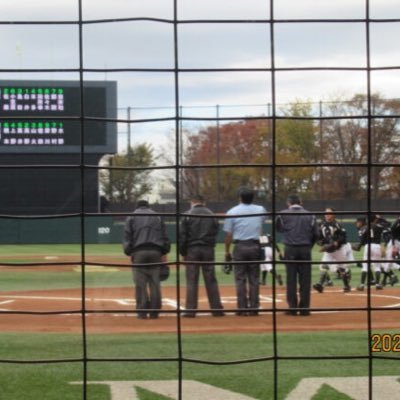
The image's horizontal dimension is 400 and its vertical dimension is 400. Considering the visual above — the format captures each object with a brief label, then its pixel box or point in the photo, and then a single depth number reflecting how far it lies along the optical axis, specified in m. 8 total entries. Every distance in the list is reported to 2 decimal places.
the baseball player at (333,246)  17.43
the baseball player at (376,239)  18.25
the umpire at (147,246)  11.46
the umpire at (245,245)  11.64
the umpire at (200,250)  10.14
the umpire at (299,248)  12.63
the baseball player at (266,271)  20.13
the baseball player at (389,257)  19.08
